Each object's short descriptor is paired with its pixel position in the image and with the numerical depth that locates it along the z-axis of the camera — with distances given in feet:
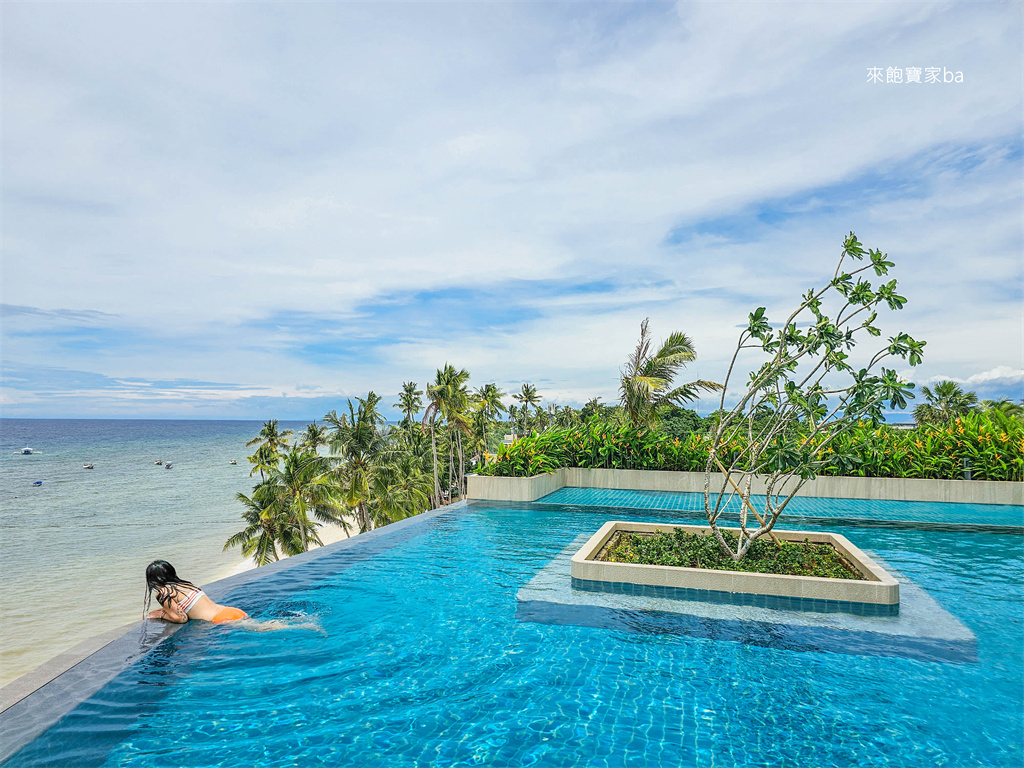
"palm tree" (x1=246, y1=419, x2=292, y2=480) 110.11
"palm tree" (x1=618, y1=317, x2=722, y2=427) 54.65
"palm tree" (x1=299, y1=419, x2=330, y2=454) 94.84
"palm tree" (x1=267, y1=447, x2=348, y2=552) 82.07
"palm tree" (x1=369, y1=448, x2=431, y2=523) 83.41
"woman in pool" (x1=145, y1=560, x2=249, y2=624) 19.27
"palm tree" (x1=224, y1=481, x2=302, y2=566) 82.84
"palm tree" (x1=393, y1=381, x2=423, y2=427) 142.92
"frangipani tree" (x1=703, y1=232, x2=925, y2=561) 20.29
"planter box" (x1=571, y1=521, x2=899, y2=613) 20.31
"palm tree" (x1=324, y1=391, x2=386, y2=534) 82.60
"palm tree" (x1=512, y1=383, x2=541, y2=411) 187.01
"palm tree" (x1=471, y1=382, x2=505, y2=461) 132.87
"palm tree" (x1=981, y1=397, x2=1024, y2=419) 87.48
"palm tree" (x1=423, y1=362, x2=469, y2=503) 88.53
